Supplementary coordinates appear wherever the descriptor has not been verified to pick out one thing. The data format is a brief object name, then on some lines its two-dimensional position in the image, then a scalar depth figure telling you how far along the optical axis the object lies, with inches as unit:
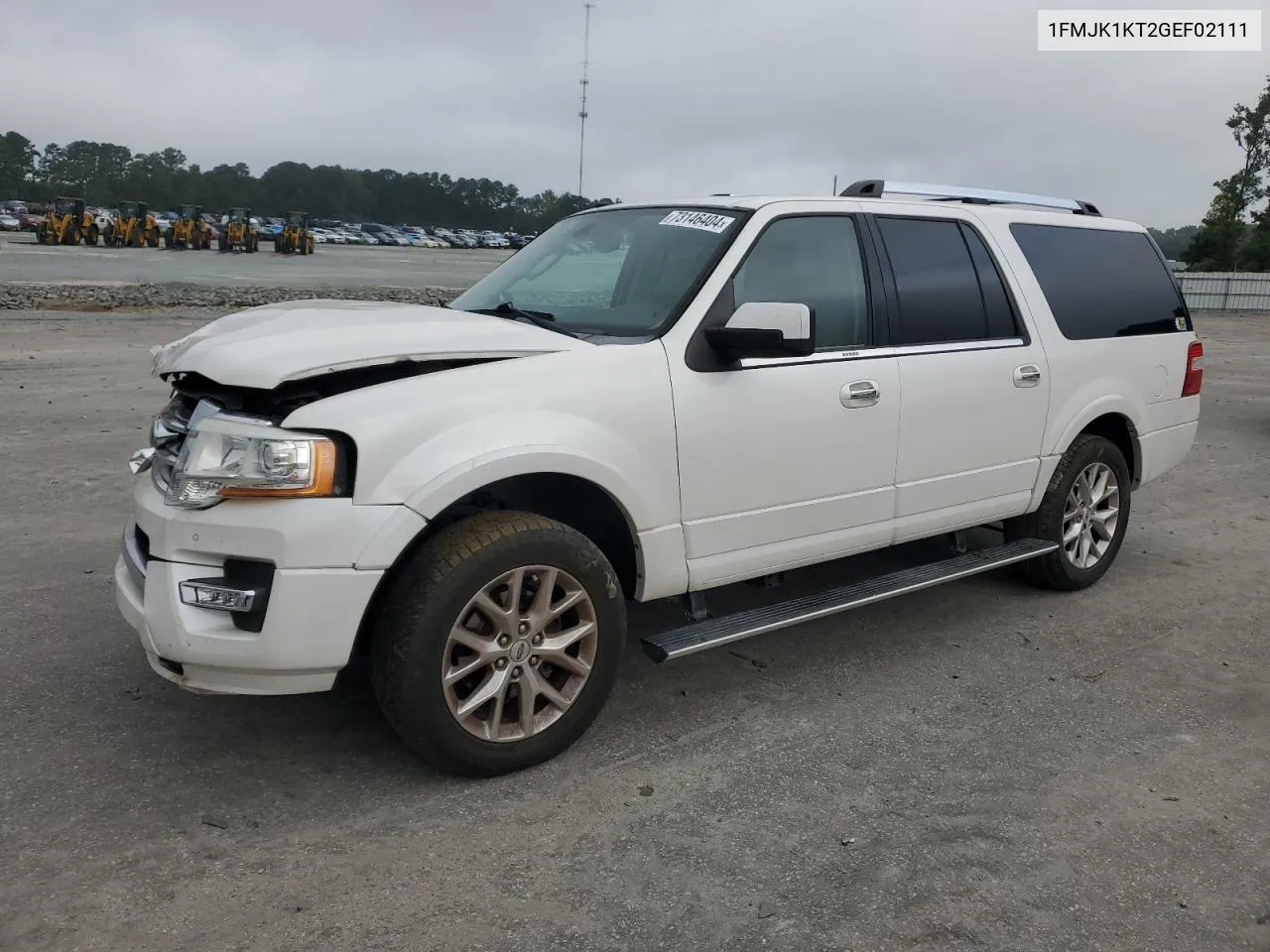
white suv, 122.7
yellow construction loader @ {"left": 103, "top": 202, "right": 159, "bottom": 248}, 1875.0
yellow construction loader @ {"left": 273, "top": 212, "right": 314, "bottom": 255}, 1950.1
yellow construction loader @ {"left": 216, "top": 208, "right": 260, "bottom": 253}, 1936.5
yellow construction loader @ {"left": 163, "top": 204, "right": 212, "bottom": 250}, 1905.8
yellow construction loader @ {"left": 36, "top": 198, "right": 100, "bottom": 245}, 1824.6
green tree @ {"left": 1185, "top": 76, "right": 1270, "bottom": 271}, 1942.7
